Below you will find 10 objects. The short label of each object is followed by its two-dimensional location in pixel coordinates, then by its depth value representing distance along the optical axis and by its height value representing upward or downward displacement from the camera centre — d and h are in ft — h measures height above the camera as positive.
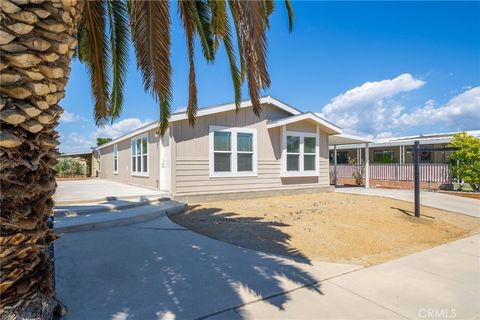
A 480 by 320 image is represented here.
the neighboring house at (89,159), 83.25 +1.52
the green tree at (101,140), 123.01 +10.28
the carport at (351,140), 51.13 +4.34
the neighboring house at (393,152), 60.39 +2.87
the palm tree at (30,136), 5.67 +0.61
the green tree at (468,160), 41.32 +0.33
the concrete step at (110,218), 20.10 -4.25
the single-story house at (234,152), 34.63 +1.52
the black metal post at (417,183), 26.99 -1.96
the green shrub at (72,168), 77.77 -1.10
